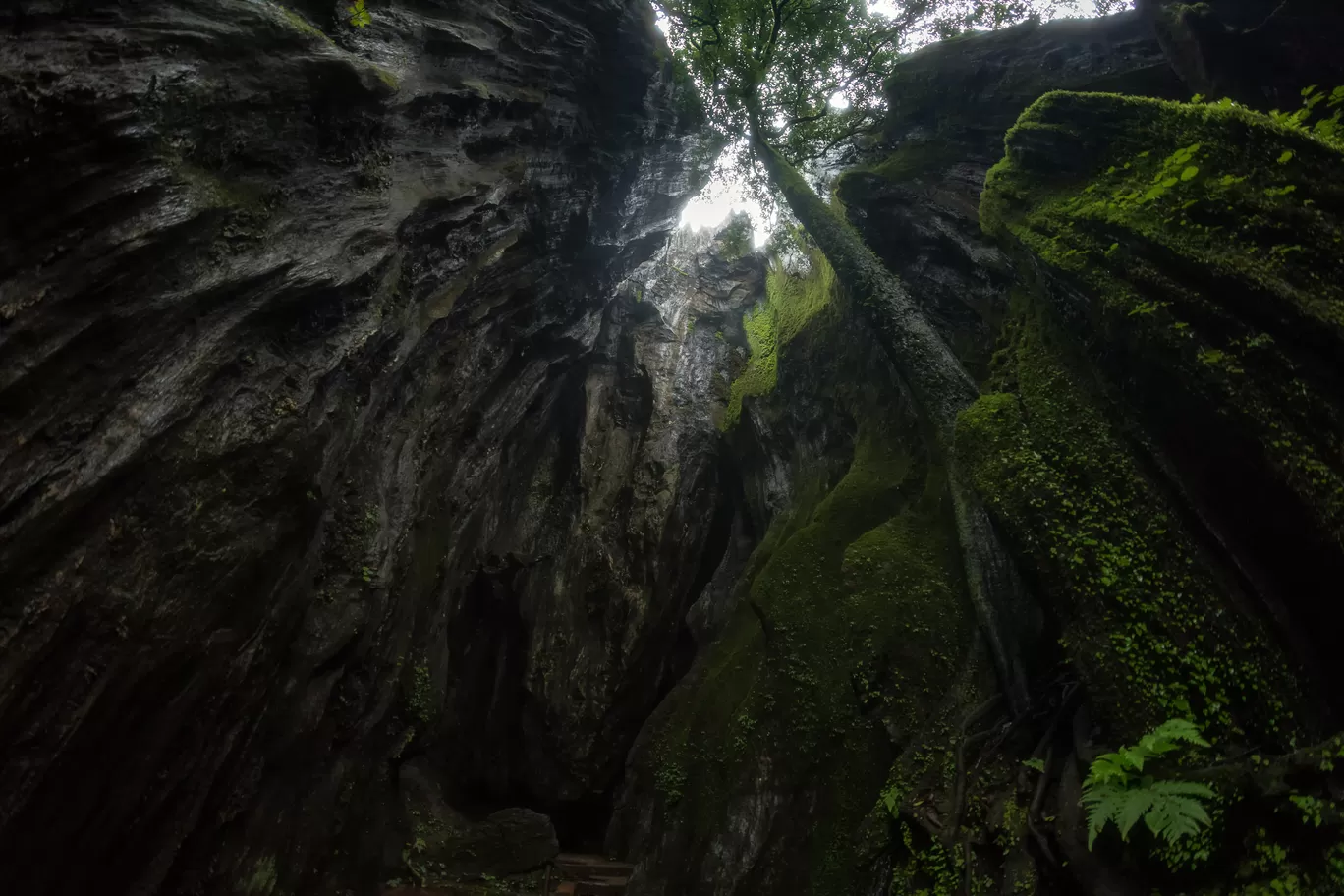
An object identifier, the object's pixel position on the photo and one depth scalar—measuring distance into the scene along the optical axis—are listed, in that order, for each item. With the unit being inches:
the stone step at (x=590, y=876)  316.2
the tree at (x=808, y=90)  383.9
